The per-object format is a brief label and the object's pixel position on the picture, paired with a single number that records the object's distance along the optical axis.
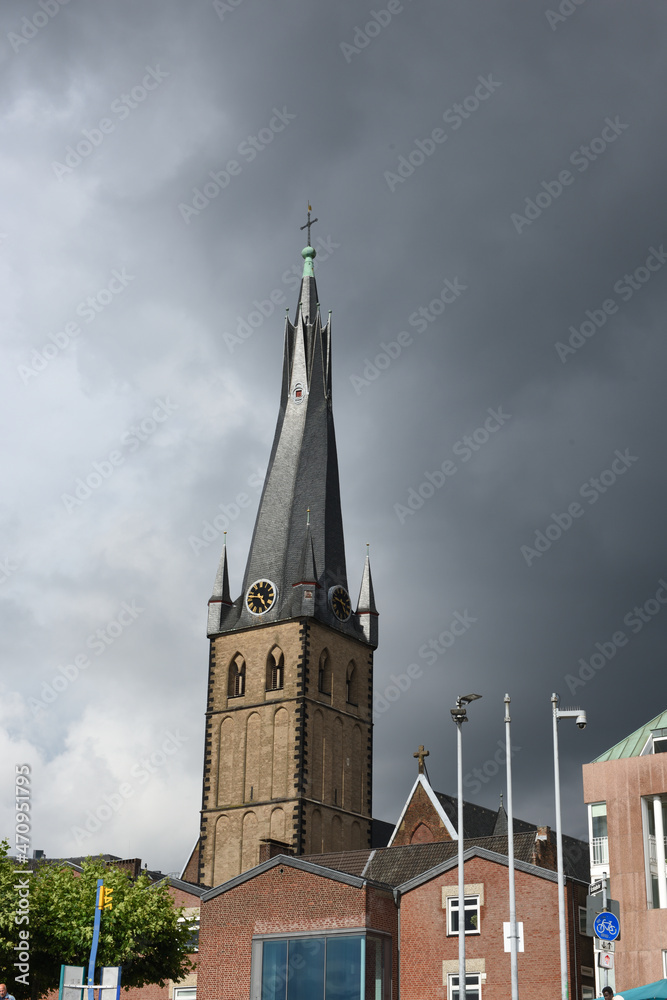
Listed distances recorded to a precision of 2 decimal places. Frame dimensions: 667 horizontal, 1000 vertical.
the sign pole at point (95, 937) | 33.41
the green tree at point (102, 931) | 45.81
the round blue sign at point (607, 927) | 31.23
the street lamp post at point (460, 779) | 41.41
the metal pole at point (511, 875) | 40.06
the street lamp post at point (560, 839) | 38.88
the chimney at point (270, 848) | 61.97
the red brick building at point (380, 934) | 47.69
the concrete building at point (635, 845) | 44.75
